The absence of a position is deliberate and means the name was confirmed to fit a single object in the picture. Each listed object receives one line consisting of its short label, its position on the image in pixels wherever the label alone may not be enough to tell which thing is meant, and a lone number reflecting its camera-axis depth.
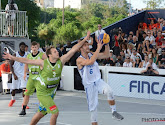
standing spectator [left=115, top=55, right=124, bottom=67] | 16.77
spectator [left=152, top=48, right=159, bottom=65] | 16.41
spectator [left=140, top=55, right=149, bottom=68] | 15.67
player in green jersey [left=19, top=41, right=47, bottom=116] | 10.92
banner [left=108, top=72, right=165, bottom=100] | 14.30
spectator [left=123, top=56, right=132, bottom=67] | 16.17
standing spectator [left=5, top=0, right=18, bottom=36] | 20.06
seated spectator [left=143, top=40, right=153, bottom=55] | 17.79
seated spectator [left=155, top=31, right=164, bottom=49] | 18.25
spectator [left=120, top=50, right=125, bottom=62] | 17.58
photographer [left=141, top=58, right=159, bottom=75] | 14.55
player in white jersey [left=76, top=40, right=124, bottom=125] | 8.31
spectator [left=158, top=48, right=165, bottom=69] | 15.74
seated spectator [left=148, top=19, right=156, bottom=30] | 20.88
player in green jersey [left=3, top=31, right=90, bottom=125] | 7.86
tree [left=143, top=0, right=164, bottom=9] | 46.61
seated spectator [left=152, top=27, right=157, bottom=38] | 18.83
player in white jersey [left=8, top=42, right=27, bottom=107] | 13.16
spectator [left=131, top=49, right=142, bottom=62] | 16.96
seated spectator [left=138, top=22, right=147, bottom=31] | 21.19
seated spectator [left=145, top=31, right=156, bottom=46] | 18.33
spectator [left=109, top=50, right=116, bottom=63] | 17.43
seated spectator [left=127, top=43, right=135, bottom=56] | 17.92
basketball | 8.33
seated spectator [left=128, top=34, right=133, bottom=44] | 19.08
